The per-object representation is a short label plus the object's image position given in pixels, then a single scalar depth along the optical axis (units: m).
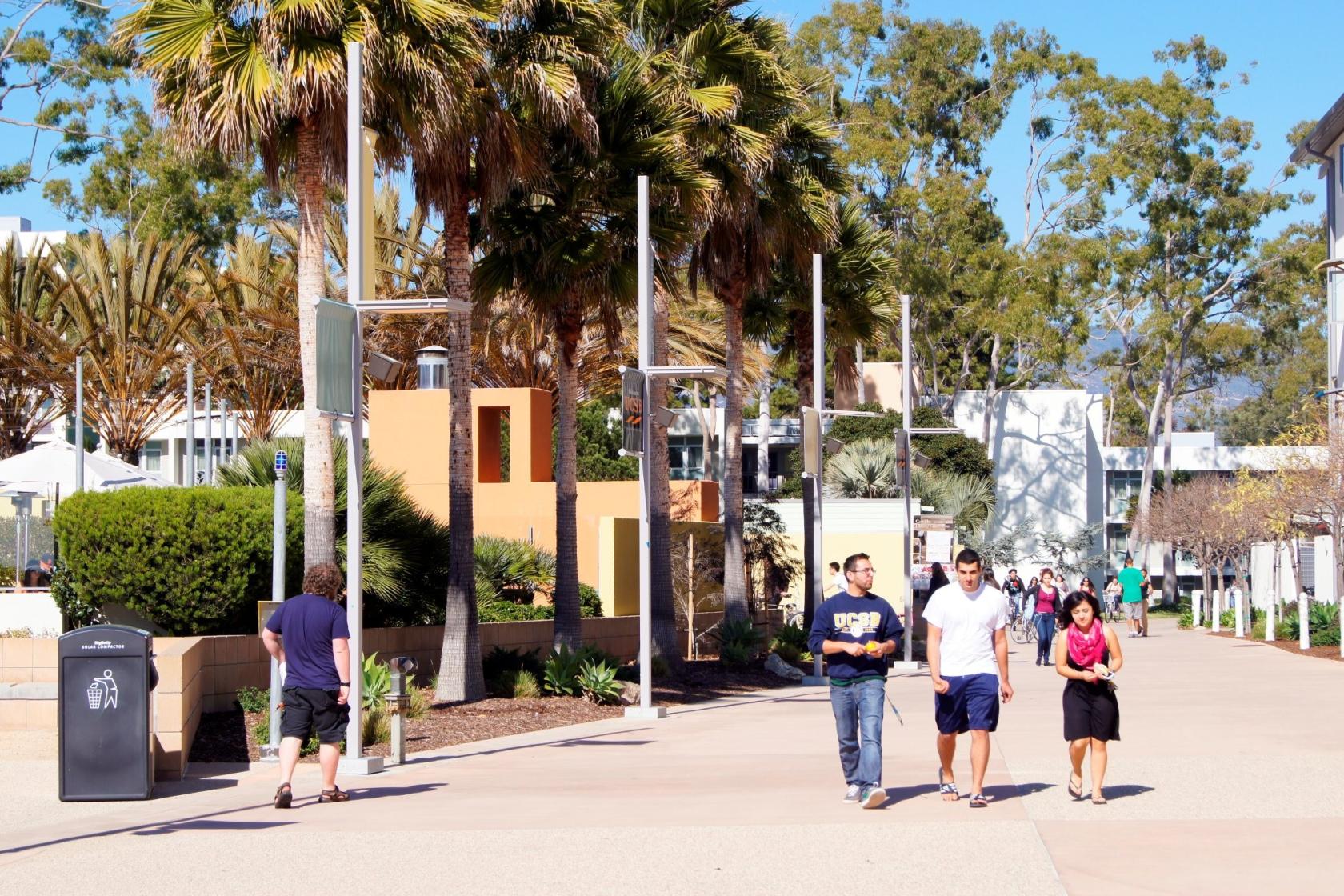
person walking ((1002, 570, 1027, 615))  46.25
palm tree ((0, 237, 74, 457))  43.31
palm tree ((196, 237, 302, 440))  43.44
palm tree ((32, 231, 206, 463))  42.06
